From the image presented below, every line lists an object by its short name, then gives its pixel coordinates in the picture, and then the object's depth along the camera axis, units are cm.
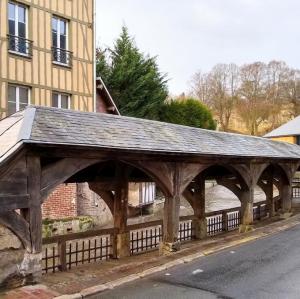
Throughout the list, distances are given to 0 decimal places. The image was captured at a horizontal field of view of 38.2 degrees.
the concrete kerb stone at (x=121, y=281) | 678
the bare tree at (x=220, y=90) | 5006
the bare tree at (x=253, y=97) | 4822
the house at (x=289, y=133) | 3376
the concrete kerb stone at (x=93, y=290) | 629
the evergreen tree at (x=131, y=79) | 2525
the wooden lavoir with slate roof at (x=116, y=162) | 608
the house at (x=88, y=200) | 1548
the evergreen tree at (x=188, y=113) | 2840
